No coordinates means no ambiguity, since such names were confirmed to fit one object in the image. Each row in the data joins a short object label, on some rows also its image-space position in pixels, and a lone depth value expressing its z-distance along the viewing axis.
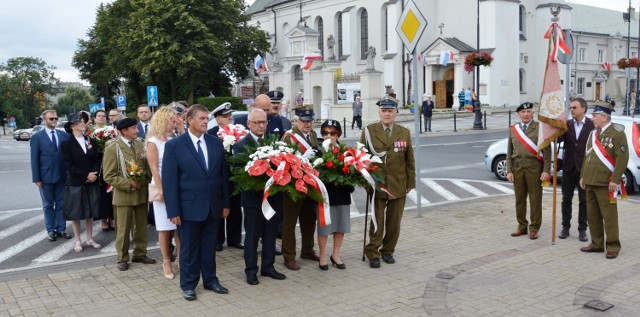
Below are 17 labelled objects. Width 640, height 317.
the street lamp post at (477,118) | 34.62
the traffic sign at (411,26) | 10.67
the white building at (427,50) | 47.25
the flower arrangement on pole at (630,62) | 37.34
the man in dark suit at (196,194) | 6.29
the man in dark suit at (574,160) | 8.63
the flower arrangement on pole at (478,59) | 34.97
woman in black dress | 8.69
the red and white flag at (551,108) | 8.32
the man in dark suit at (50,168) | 9.20
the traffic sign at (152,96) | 30.32
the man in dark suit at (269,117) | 8.38
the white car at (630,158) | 12.75
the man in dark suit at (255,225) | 6.86
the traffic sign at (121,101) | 40.59
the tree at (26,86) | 97.31
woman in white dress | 6.94
